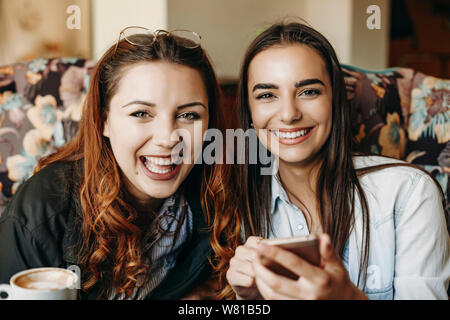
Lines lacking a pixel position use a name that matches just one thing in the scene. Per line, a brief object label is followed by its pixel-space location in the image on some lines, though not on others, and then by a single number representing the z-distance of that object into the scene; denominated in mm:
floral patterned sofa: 1529
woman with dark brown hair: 1147
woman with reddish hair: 1066
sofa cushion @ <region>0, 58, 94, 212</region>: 1546
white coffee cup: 716
